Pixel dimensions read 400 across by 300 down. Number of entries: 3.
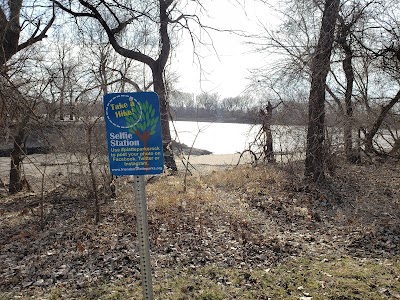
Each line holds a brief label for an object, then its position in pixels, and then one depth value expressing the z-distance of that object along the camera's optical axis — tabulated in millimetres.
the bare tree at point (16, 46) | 7730
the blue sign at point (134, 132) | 2855
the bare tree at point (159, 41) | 11703
